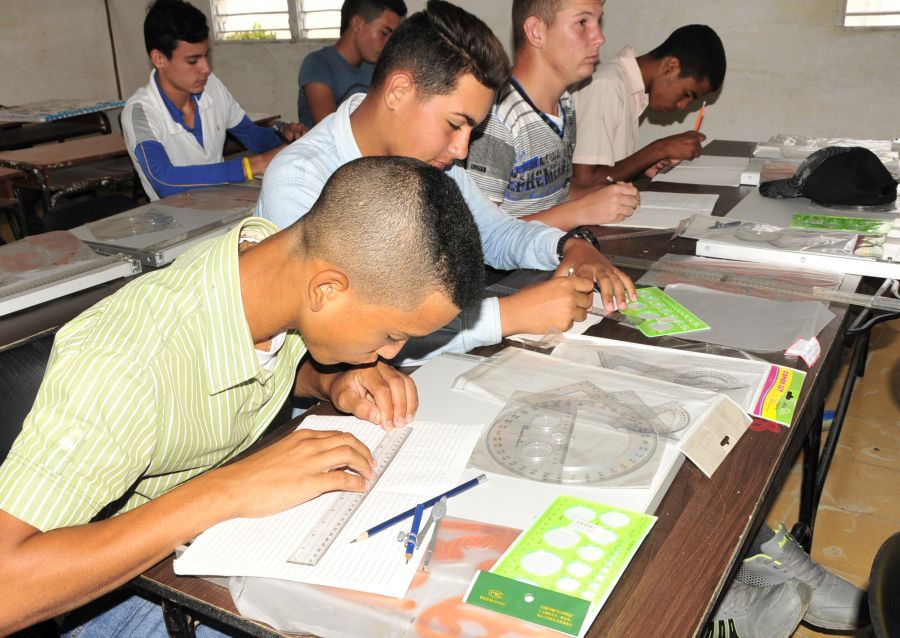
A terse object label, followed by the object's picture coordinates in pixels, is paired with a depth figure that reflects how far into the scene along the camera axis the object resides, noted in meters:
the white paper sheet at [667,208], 1.96
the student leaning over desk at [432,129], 1.37
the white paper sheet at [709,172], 2.34
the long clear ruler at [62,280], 1.75
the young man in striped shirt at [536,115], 2.02
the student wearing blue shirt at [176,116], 2.71
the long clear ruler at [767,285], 1.41
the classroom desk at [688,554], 0.72
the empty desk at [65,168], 3.38
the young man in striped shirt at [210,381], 0.79
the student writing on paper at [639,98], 2.57
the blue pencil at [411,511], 0.82
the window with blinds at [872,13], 3.44
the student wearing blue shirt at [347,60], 3.54
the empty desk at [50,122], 4.28
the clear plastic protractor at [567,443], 0.91
